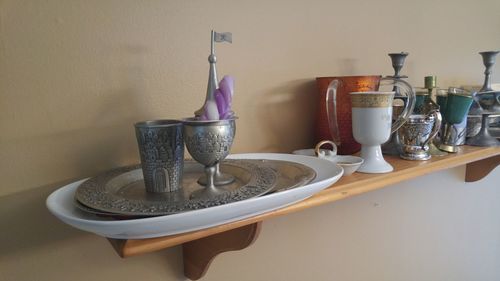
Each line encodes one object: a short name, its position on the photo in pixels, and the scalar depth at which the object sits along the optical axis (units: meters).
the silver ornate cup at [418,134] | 0.60
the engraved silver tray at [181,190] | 0.32
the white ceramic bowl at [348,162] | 0.50
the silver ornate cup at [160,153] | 0.38
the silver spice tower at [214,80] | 0.42
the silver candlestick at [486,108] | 0.74
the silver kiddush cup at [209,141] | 0.37
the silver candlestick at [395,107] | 0.64
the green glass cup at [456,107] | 0.67
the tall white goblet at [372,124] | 0.52
